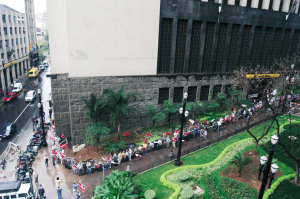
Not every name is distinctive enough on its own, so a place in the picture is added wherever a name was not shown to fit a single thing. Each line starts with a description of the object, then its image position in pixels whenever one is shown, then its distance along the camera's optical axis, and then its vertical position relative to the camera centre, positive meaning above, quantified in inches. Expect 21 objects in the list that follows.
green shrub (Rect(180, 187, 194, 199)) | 575.5 -359.0
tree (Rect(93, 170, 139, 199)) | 546.6 -341.7
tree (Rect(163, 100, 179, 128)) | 968.3 -251.0
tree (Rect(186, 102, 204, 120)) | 1019.1 -257.4
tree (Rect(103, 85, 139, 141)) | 851.6 -206.9
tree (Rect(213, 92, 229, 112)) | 1082.7 -234.2
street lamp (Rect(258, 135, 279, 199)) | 398.8 -204.3
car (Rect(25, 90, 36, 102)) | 1477.6 -342.7
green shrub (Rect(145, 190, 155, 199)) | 564.2 -358.6
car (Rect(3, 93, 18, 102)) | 1453.0 -349.0
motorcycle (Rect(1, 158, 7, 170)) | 773.3 -407.2
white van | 589.3 -379.3
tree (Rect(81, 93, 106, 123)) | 850.1 -223.8
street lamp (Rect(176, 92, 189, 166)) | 717.2 -336.7
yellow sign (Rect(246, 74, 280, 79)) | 1163.3 -117.0
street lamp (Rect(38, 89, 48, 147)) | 887.3 -261.7
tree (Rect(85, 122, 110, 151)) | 831.1 -324.4
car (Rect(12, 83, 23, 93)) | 1640.7 -323.1
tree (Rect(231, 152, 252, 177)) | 660.1 -315.7
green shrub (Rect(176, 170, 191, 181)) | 650.2 -355.3
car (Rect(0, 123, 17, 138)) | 1007.0 -388.5
